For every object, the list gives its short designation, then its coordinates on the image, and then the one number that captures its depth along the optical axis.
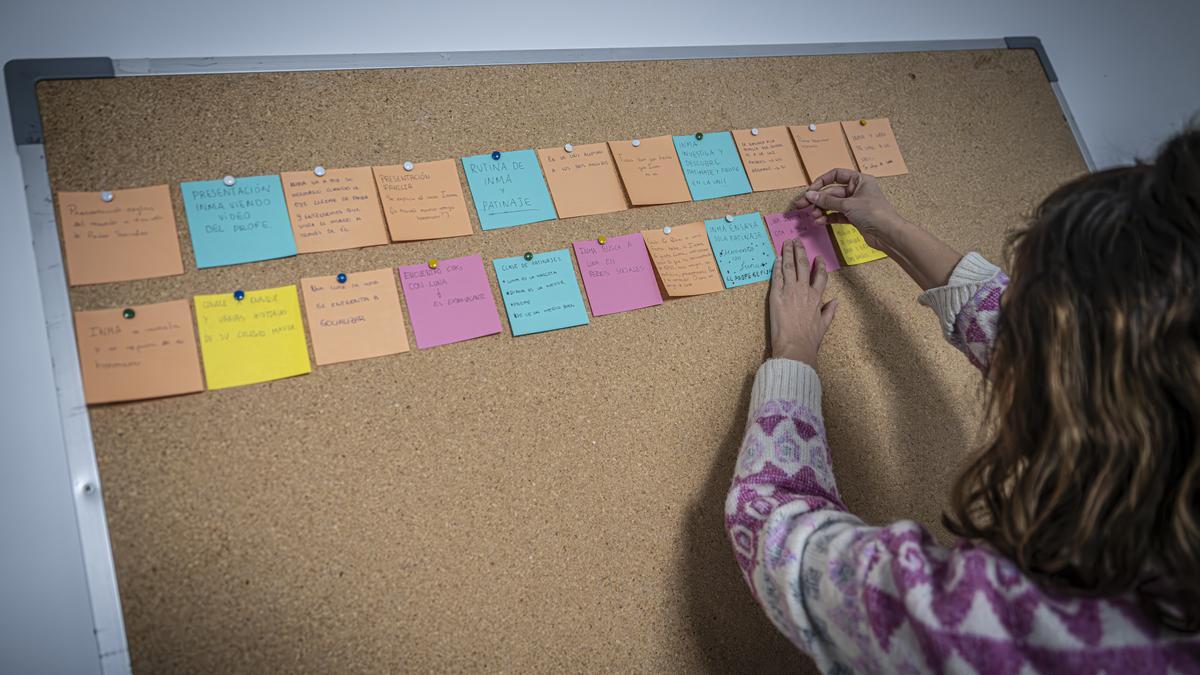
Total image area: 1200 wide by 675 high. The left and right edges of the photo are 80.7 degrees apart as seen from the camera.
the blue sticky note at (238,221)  0.71
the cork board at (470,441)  0.67
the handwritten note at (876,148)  1.06
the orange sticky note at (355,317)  0.73
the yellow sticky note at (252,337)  0.69
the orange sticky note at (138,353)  0.66
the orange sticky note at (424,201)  0.78
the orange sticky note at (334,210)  0.75
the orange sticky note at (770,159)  0.99
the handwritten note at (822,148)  1.02
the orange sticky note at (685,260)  0.89
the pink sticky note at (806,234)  0.98
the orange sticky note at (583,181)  0.87
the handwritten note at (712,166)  0.95
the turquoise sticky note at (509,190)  0.83
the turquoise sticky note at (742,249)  0.93
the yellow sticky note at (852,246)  1.00
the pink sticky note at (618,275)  0.85
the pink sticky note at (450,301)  0.77
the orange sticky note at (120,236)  0.67
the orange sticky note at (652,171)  0.91
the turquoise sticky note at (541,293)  0.81
